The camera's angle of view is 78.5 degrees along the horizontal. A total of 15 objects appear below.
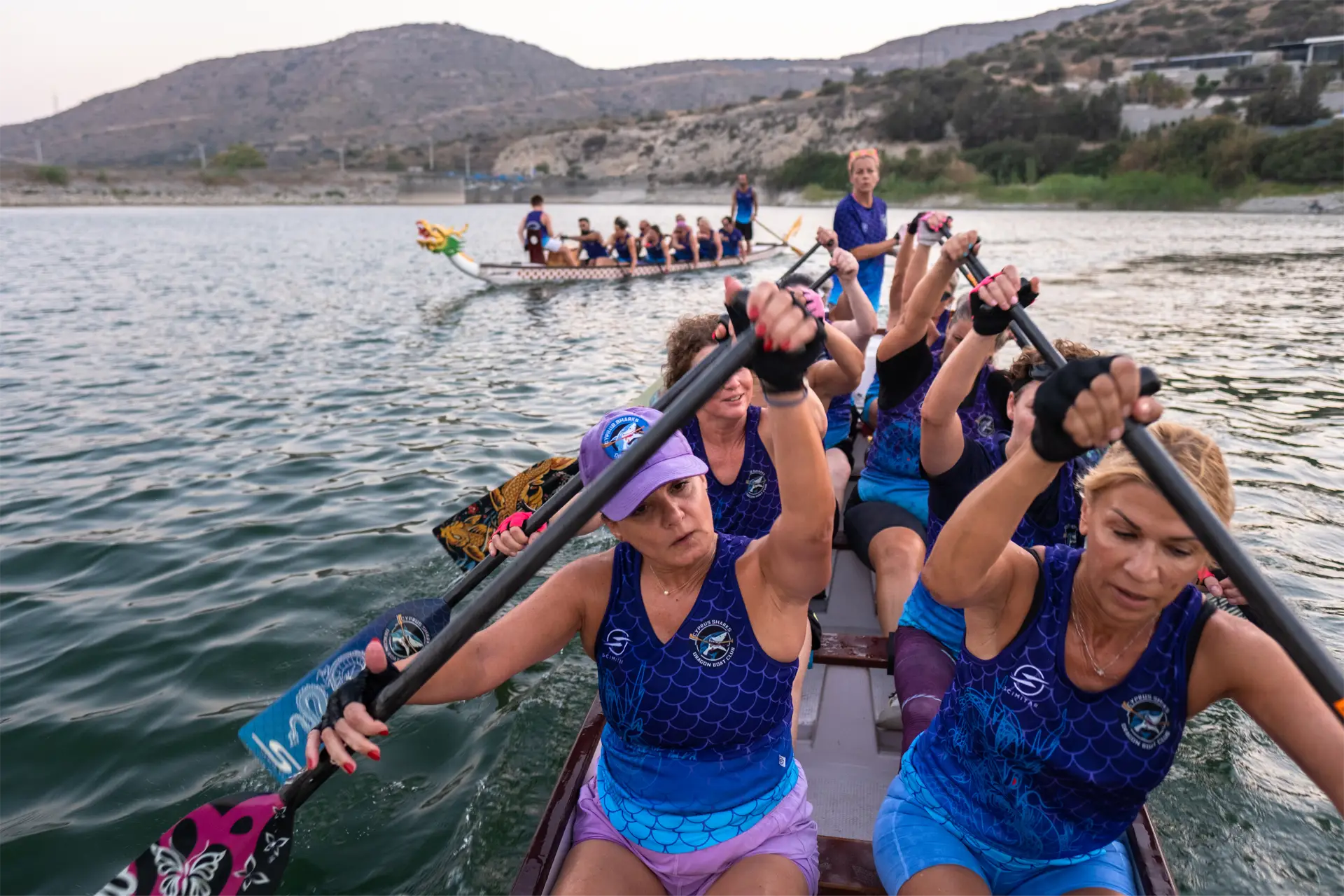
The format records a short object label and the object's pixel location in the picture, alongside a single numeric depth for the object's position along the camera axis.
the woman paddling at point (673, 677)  2.07
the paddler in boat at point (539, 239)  19.23
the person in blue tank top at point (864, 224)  7.85
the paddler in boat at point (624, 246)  19.23
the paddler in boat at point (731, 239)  22.03
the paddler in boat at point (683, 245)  20.45
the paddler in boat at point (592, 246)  19.56
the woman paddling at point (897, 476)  3.69
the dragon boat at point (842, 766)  2.29
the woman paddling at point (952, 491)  2.82
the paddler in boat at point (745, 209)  22.80
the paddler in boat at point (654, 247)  19.86
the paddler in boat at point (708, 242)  21.22
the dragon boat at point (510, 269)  17.23
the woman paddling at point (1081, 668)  1.73
